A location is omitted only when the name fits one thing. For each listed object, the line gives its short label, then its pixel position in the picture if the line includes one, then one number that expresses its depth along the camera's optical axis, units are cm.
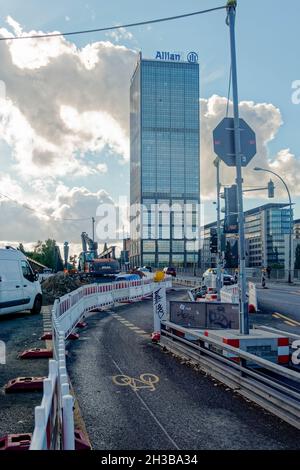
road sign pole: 1063
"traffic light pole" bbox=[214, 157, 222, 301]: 2559
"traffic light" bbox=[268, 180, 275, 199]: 3416
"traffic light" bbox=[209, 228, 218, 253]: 2770
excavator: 5753
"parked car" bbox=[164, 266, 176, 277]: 7393
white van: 1778
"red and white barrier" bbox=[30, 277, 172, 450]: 337
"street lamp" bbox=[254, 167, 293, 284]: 4125
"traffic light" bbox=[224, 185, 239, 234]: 1635
